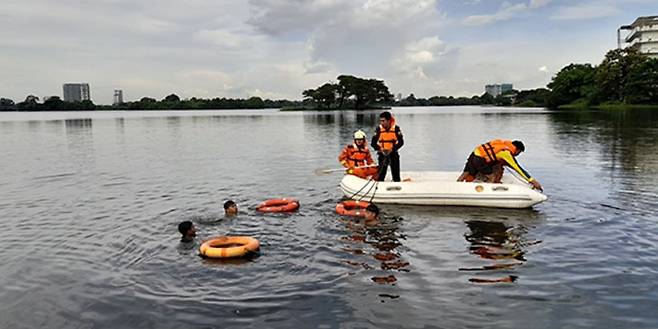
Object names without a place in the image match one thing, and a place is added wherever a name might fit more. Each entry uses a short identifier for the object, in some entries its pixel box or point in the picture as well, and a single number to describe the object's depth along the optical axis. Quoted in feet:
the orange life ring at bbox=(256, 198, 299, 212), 38.55
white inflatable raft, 37.76
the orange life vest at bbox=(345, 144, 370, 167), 45.68
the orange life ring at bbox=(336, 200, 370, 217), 36.88
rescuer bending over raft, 38.58
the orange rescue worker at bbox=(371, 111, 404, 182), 43.78
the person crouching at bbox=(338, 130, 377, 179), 45.32
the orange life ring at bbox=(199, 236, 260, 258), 27.27
